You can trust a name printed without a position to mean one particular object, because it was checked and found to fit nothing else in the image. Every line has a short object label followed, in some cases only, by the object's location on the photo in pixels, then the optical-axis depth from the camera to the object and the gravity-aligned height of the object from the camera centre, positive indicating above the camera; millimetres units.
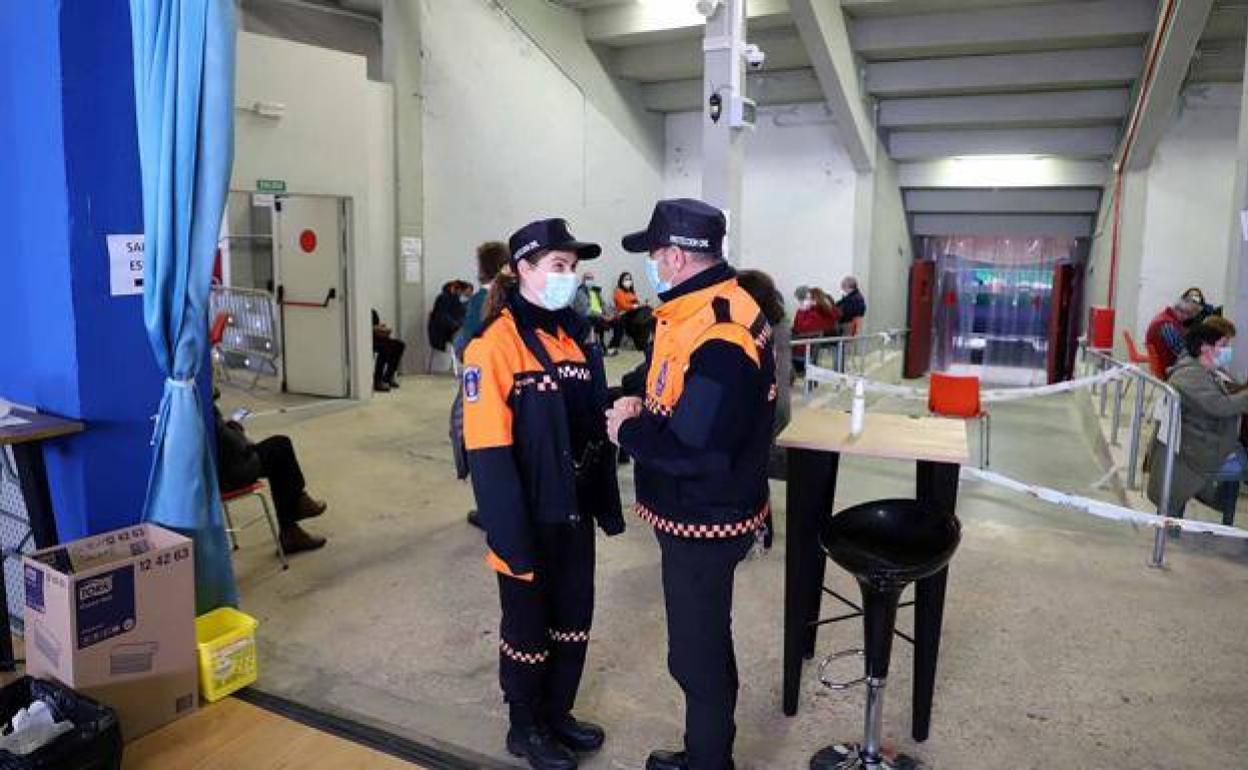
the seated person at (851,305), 11422 -224
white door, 8008 -138
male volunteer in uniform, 2076 -365
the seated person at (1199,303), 7911 -81
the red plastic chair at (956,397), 6529 -780
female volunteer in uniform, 2279 -502
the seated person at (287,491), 4219 -1008
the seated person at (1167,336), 7238 -343
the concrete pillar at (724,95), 6047 +1274
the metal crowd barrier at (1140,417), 4395 -811
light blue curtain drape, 2881 +233
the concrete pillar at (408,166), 9195 +1173
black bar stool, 2277 -699
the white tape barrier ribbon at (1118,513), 4090 -1023
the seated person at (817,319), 10375 -369
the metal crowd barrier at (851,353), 8750 -812
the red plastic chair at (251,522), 3801 -1132
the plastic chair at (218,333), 8156 -521
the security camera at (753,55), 6137 +1556
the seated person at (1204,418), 4379 -608
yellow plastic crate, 2895 -1217
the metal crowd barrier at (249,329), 8469 -506
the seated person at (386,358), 8930 -792
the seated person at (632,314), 12344 -428
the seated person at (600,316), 11797 -449
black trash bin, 2199 -1169
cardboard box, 2551 -1028
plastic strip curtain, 15992 -263
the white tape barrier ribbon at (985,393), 5922 -678
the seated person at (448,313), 9758 -361
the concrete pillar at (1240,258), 5168 +214
